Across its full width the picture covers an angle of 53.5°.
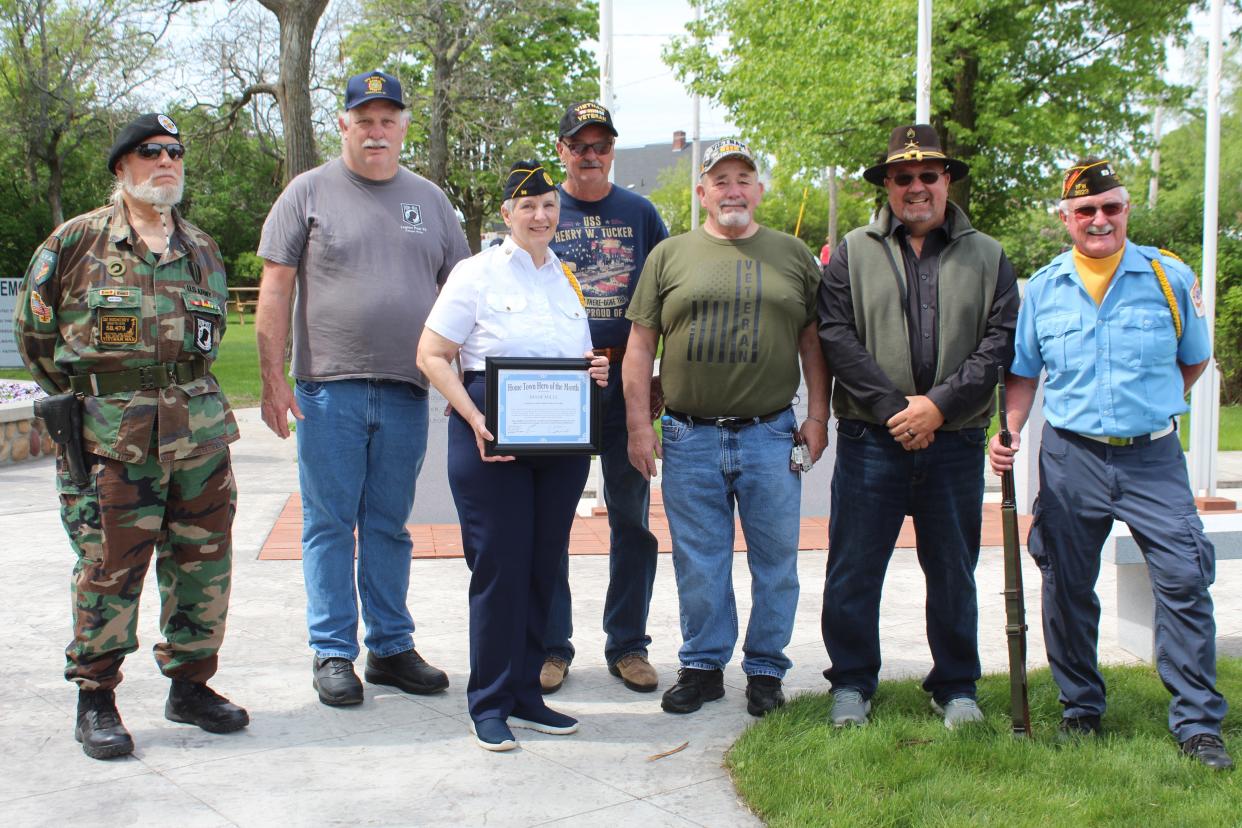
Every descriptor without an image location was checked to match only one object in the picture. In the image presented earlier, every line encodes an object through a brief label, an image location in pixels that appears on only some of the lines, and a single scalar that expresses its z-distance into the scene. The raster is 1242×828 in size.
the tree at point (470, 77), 27.27
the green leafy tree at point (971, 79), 22.47
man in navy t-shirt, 4.68
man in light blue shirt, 4.01
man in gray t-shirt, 4.54
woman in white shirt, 4.09
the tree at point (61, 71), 25.83
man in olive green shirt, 4.36
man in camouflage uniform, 3.98
